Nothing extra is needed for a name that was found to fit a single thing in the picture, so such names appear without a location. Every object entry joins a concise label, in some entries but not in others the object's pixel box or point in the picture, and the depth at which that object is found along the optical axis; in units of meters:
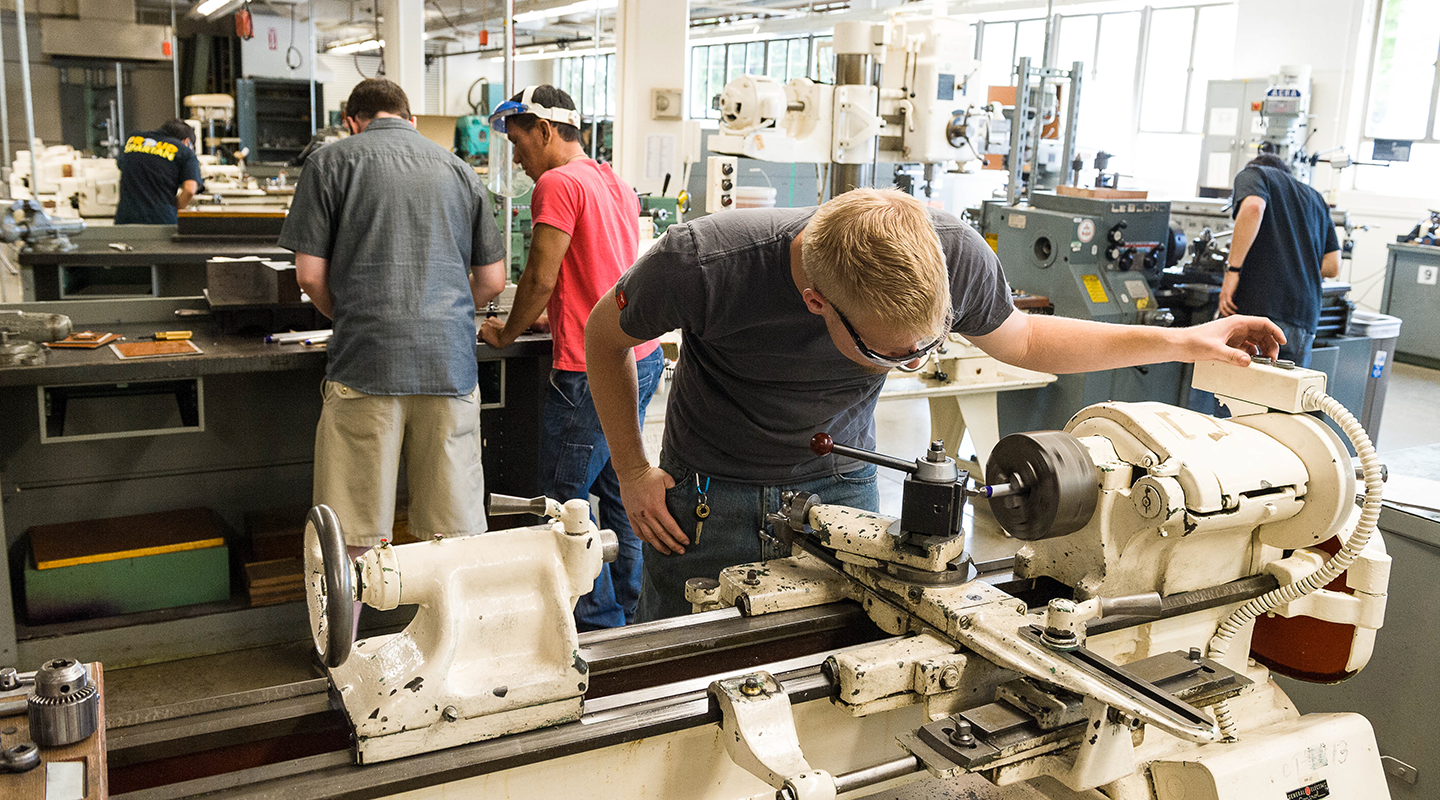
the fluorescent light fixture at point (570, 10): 8.67
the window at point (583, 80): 14.77
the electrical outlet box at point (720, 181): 3.22
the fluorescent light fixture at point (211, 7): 7.20
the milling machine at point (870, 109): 2.73
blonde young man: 1.10
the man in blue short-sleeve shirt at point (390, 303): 2.12
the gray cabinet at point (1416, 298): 6.02
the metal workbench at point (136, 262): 3.64
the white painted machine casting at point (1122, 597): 0.97
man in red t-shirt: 2.30
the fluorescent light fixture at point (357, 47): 12.18
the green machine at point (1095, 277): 3.52
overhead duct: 6.77
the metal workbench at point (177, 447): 2.26
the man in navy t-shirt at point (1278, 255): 3.54
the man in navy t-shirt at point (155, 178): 4.73
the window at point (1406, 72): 6.55
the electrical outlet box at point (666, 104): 4.78
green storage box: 2.29
